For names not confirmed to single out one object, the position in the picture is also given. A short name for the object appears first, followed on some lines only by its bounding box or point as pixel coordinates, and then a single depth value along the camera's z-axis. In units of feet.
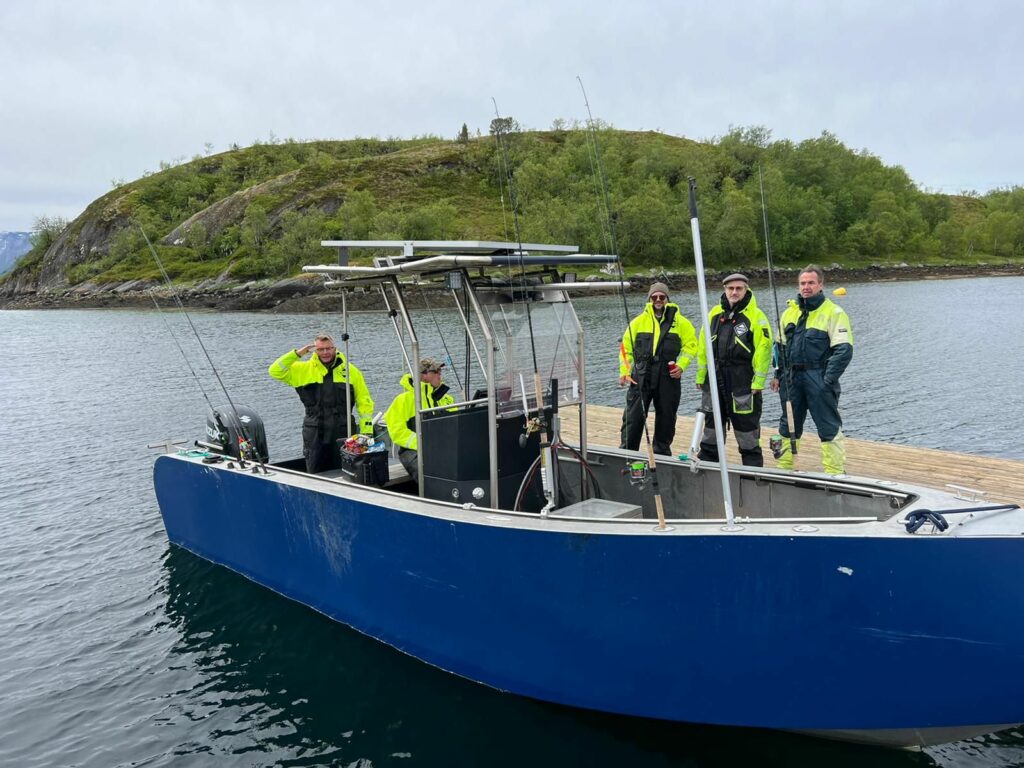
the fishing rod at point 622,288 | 13.00
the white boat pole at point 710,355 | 12.11
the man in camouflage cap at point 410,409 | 18.80
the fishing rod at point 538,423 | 15.92
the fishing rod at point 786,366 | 22.16
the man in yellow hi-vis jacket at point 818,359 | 20.88
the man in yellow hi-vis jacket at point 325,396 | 23.24
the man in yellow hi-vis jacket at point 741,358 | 20.51
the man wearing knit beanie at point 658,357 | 21.70
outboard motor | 24.98
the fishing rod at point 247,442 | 21.10
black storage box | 19.83
